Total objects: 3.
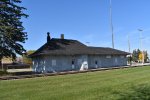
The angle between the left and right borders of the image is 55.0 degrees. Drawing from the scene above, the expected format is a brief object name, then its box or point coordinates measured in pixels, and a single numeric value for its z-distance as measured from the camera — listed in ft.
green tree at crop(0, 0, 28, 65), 64.05
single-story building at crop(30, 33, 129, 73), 74.76
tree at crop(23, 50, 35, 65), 162.96
